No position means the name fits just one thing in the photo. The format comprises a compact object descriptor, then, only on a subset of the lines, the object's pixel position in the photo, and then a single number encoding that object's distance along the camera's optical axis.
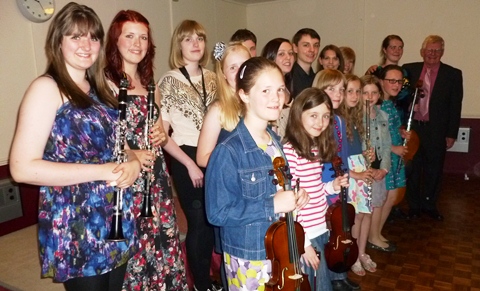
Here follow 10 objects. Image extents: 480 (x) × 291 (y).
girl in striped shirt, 2.06
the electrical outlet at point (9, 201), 3.18
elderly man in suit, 4.19
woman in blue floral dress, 1.22
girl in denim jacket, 1.50
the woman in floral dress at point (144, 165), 1.76
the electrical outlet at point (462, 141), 5.73
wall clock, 3.27
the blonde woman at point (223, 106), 1.87
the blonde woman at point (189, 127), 2.25
